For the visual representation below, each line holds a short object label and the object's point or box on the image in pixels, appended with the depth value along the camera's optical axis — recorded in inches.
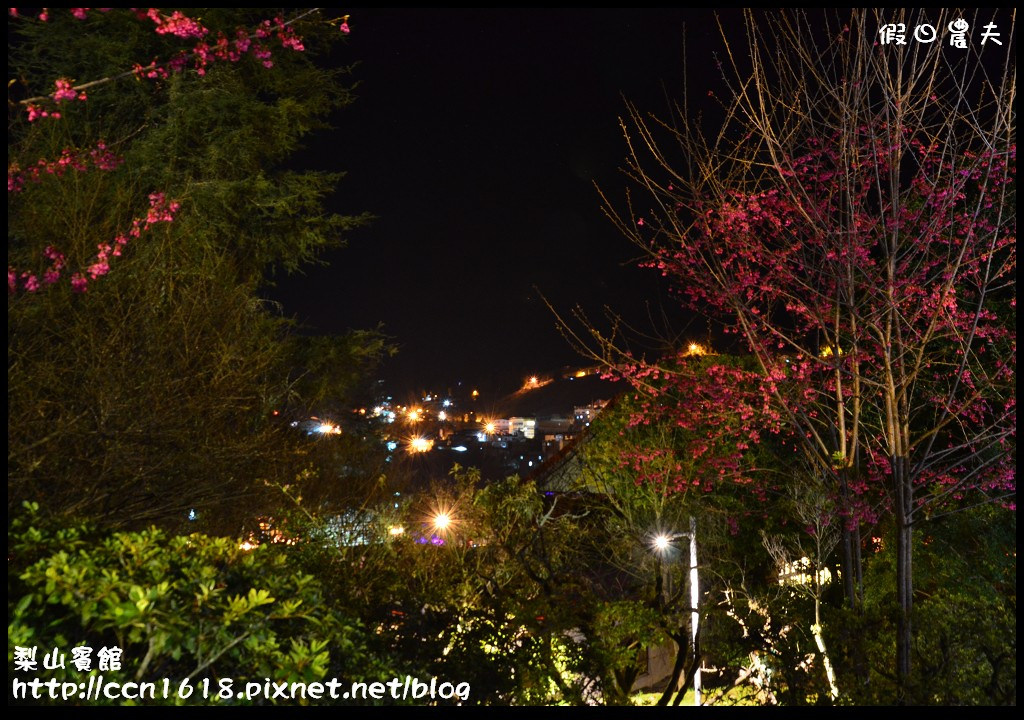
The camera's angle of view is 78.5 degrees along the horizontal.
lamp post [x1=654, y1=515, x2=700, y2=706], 387.9
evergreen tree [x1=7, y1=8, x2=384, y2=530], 260.7
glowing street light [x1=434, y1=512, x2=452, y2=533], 346.0
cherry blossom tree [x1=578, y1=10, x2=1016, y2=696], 231.9
